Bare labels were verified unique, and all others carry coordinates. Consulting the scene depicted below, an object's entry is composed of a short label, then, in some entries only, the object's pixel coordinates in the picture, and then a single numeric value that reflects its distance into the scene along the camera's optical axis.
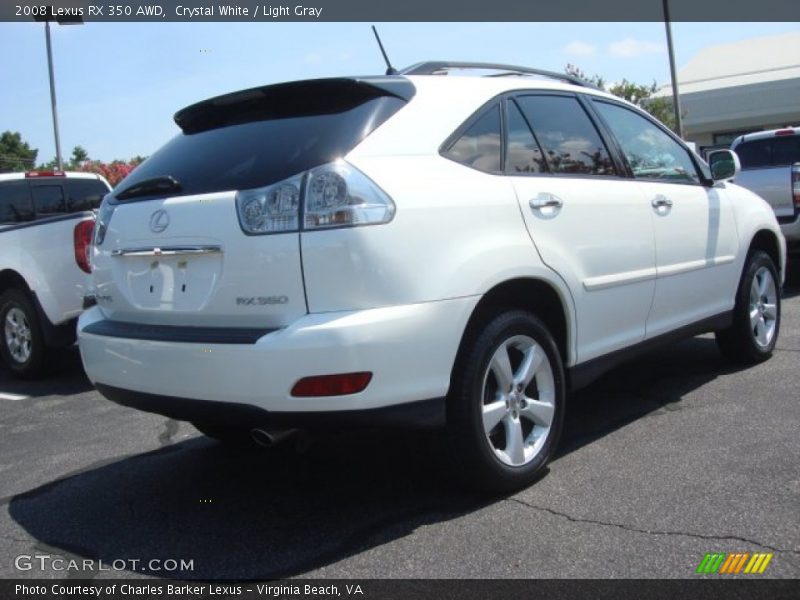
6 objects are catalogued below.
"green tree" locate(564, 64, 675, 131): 30.61
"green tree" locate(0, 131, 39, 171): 61.69
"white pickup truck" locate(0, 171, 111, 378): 6.55
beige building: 34.41
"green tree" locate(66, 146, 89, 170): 55.69
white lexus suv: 2.96
